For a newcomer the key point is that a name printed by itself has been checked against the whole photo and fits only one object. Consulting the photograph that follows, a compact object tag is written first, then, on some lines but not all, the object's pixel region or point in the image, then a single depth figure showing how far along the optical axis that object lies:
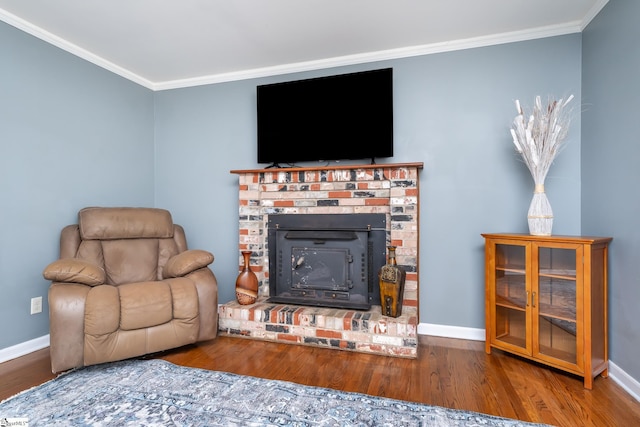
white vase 2.23
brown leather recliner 2.03
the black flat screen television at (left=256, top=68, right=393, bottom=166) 2.79
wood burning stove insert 2.77
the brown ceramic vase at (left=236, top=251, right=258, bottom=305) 2.83
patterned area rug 1.58
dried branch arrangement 2.20
